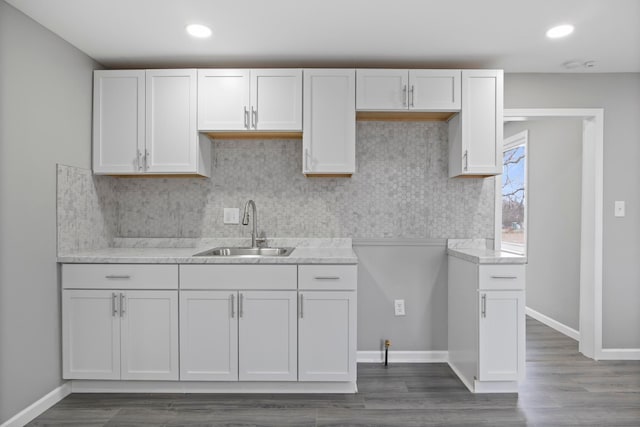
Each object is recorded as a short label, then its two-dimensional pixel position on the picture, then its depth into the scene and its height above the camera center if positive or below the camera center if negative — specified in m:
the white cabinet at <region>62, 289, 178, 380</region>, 2.49 -0.77
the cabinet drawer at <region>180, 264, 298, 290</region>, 2.49 -0.45
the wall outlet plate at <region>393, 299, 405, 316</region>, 3.15 -0.79
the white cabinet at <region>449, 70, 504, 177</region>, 2.80 +0.63
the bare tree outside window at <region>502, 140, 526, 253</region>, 4.68 +0.14
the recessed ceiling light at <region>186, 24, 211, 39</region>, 2.39 +1.11
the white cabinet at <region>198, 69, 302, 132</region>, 2.80 +0.78
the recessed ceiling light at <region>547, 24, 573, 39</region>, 2.40 +1.12
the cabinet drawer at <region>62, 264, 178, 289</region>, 2.49 -0.44
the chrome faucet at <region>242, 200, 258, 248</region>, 3.00 -0.08
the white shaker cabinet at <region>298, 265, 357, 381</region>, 2.49 -0.64
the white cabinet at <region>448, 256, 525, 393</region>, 2.52 -0.73
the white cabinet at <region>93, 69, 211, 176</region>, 2.82 +0.61
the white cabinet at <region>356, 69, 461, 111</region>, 2.79 +0.85
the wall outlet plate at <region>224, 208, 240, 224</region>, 3.15 -0.06
